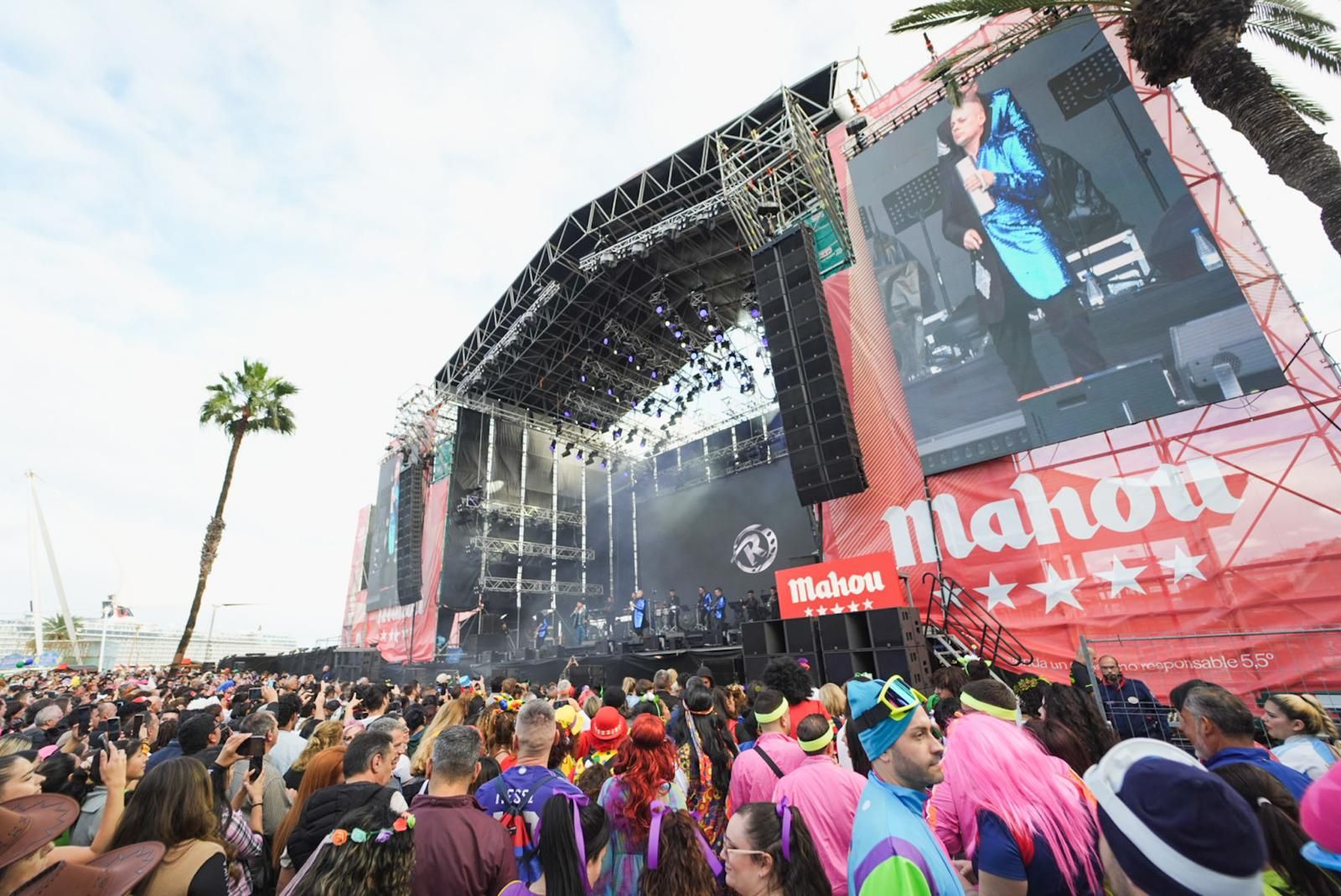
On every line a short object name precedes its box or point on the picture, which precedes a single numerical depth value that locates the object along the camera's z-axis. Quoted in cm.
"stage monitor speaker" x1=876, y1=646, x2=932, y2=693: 814
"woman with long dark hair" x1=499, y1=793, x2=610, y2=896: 224
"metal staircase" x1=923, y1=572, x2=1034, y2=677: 948
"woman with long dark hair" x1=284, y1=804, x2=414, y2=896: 161
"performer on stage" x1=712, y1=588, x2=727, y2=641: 1549
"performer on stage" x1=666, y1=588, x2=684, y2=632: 1814
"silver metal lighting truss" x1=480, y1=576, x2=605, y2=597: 2306
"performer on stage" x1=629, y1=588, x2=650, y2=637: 1709
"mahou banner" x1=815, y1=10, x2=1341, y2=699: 753
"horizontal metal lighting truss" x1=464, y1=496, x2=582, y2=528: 2299
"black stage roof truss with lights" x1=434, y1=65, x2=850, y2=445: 1438
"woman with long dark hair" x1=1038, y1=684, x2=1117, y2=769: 304
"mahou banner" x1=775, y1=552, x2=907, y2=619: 873
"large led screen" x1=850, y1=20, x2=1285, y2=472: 878
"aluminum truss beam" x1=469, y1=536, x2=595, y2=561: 2289
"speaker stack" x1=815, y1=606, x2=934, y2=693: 826
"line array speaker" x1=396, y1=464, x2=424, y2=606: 2395
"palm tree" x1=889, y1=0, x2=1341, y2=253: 577
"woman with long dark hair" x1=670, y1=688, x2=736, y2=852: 358
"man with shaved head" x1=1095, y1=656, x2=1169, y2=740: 530
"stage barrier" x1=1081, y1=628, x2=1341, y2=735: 698
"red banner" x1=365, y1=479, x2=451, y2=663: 2259
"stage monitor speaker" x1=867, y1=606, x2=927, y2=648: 830
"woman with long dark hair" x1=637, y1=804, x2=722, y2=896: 202
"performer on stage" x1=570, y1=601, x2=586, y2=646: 2105
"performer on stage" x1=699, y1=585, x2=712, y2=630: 1641
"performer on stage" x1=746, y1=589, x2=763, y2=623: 1541
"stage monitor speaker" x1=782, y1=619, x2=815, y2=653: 923
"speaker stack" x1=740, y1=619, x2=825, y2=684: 924
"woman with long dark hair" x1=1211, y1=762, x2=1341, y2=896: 163
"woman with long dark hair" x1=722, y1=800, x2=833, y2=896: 177
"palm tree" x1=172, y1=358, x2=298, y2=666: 1695
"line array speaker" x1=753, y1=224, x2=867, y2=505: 1186
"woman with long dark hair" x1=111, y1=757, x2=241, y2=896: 204
